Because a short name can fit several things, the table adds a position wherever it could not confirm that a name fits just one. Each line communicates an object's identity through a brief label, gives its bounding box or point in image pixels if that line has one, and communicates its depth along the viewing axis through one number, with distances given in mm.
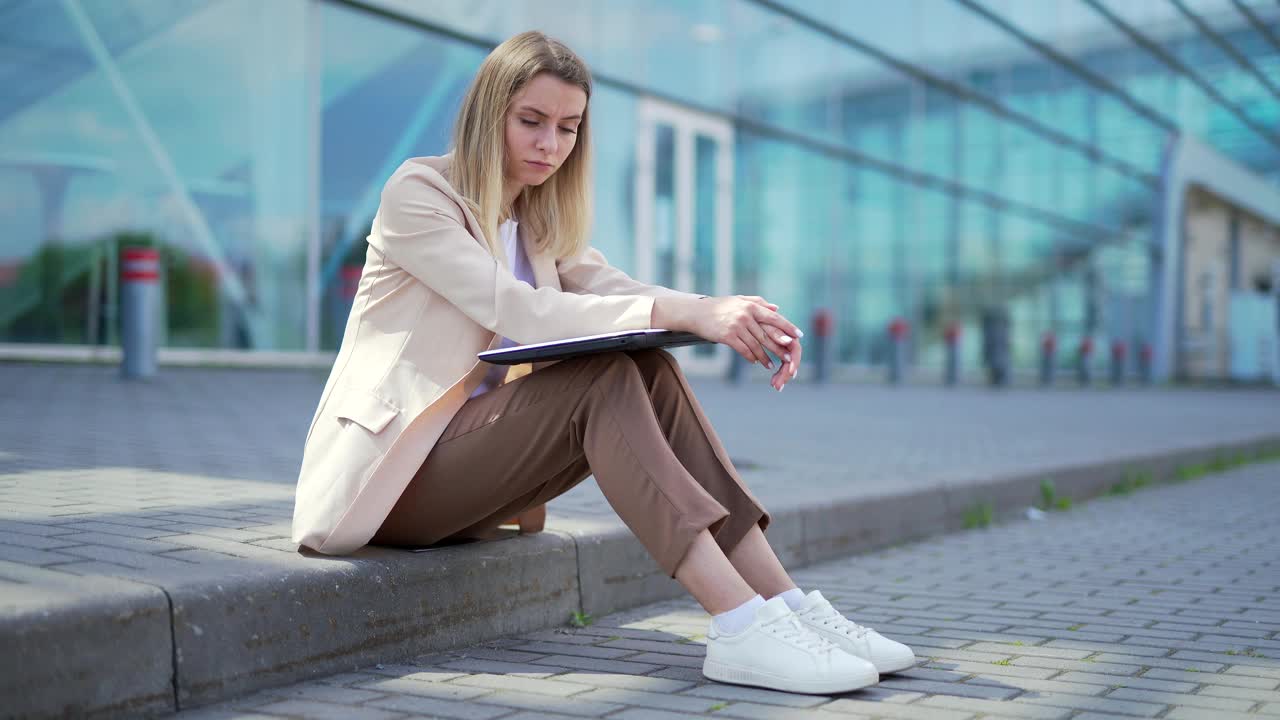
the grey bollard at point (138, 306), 9516
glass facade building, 11281
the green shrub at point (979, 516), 5621
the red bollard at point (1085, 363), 26297
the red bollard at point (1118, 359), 28094
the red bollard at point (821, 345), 17812
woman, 2584
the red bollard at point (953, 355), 20891
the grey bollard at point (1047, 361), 24453
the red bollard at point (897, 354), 19562
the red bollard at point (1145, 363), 30469
